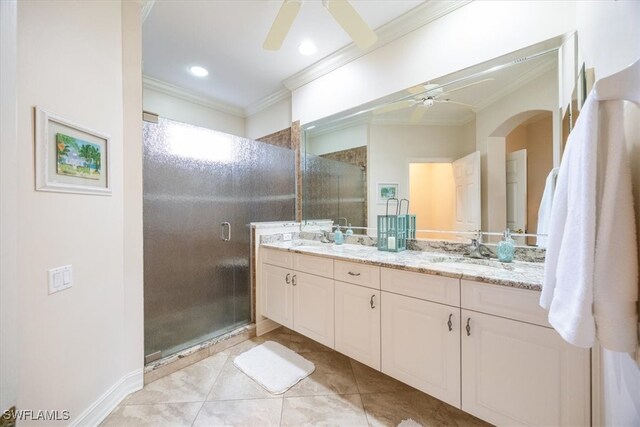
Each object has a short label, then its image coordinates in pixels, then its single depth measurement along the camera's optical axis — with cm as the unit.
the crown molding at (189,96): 288
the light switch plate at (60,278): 117
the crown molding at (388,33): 181
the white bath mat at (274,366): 174
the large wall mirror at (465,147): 151
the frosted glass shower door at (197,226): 189
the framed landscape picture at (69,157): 113
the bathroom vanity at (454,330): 108
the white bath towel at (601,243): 60
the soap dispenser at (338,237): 242
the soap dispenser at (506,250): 153
